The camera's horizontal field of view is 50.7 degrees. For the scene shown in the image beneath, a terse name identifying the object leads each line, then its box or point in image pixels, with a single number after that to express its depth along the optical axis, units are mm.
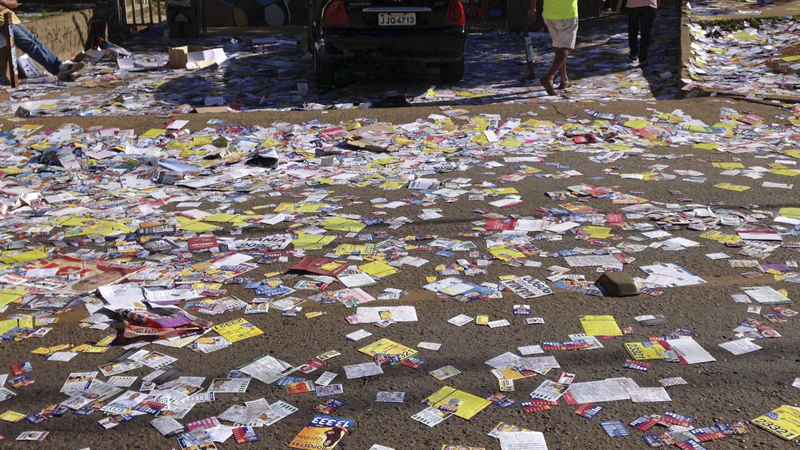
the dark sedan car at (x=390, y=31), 9953
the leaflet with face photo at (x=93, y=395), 3533
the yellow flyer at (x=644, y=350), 3832
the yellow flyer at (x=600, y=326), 4098
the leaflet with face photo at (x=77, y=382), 3652
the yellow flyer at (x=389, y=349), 3934
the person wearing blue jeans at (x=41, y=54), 11727
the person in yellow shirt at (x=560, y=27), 9812
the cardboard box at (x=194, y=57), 12562
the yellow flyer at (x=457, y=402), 3418
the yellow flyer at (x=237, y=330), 4148
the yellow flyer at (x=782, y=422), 3186
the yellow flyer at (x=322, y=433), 3205
